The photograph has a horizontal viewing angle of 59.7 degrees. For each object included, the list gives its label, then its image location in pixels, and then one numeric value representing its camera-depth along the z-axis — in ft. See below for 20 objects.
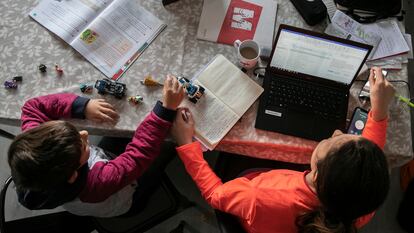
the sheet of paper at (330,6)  4.30
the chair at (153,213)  4.10
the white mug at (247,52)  3.86
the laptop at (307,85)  3.67
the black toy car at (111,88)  3.79
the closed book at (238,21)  4.16
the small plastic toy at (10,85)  3.80
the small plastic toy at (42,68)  3.88
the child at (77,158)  2.90
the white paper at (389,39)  4.12
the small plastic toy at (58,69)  3.90
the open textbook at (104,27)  4.00
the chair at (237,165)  4.36
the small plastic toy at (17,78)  3.84
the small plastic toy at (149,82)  3.85
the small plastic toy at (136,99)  3.78
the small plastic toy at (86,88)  3.83
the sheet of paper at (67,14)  4.07
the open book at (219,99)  3.76
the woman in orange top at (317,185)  2.75
